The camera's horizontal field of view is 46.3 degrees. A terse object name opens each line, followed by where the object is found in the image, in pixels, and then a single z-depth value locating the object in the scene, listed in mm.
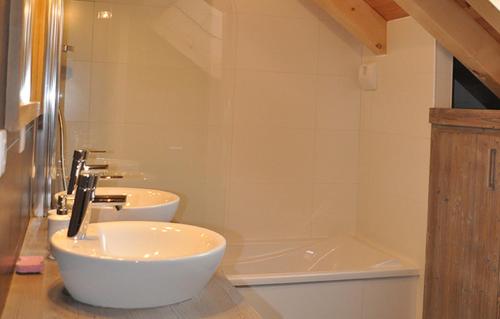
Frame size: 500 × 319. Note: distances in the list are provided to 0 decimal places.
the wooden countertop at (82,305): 1310
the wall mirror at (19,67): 1118
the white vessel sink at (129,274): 1248
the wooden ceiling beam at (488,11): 2330
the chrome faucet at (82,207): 1508
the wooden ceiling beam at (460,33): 2641
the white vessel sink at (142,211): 2010
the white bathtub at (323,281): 2951
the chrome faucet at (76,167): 2066
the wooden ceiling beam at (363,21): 3406
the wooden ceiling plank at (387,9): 3334
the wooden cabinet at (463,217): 2615
